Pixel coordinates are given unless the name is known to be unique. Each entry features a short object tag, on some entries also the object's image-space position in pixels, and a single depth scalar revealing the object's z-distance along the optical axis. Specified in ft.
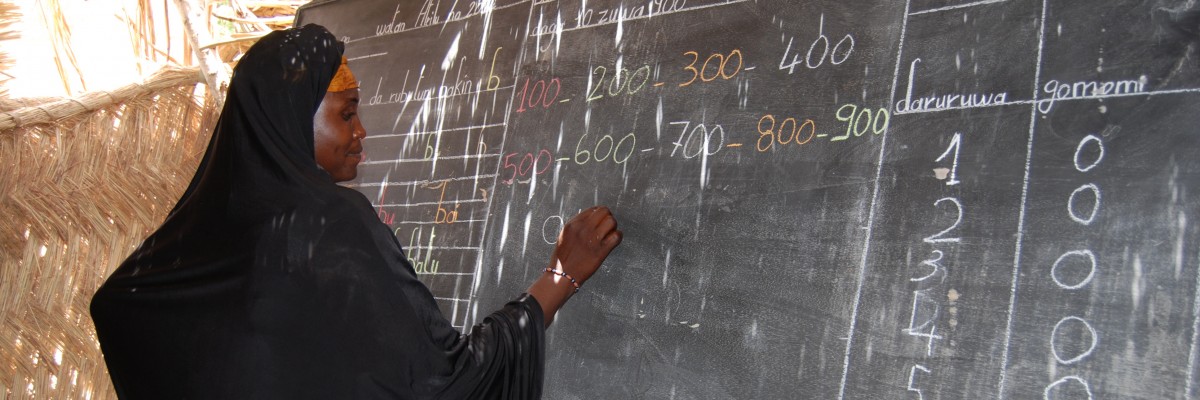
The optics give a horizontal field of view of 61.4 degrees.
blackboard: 5.90
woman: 6.73
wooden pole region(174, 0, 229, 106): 13.84
